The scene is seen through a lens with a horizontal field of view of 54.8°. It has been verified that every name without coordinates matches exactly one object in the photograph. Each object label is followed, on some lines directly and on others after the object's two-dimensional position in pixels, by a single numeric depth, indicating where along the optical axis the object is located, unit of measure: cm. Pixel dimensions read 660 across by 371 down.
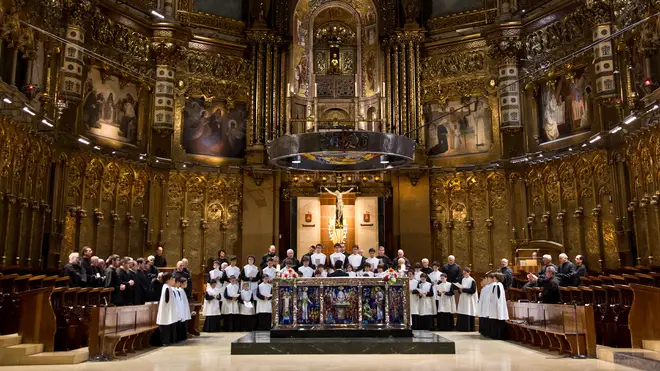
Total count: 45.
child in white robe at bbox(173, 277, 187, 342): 1352
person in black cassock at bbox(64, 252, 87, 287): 1280
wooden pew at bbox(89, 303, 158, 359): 1073
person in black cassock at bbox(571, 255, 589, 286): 1332
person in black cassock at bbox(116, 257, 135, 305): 1336
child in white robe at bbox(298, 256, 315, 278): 1614
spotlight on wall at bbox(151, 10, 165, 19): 2115
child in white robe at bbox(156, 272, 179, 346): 1300
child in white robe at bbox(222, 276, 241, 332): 1672
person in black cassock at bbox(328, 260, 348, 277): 1451
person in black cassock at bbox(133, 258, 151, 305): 1382
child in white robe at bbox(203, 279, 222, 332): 1673
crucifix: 2206
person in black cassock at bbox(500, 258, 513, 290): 1603
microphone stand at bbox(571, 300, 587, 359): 1093
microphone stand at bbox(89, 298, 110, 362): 1070
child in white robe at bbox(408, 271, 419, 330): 1720
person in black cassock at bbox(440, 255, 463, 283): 1759
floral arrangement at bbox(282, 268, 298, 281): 1343
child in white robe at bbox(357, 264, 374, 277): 1494
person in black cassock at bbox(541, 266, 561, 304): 1307
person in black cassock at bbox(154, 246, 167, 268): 1900
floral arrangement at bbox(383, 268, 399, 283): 1345
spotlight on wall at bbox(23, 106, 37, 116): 1519
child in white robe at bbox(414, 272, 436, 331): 1702
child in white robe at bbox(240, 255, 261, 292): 1701
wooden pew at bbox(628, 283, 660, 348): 1052
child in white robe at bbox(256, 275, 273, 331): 1660
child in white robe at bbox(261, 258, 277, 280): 1644
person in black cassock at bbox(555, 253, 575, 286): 1348
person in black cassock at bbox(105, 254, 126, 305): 1315
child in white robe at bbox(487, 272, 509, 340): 1430
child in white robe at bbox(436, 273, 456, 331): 1697
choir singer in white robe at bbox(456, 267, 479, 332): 1645
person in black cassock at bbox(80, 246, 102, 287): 1341
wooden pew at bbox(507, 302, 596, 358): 1091
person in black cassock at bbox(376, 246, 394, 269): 1732
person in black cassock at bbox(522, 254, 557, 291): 1360
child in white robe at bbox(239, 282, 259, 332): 1688
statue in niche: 2486
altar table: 1338
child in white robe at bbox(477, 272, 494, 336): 1477
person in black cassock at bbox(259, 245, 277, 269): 1757
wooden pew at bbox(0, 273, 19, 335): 1146
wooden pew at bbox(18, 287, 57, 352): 1069
